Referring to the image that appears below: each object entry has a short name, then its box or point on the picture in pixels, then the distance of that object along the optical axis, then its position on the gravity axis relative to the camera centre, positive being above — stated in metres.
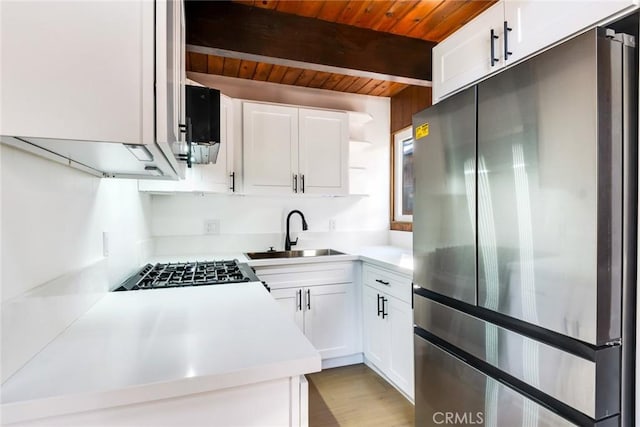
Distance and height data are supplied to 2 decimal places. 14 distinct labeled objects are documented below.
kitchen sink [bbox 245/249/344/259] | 2.70 -0.34
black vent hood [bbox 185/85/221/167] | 1.16 +0.37
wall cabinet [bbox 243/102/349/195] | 2.50 +0.52
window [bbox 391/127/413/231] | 3.02 +0.33
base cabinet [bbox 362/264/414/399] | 1.96 -0.75
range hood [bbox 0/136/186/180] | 0.70 +0.16
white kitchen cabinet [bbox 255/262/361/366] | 2.35 -0.66
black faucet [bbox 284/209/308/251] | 2.78 -0.20
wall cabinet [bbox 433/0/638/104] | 1.12 +0.77
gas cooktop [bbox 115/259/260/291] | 1.46 -0.31
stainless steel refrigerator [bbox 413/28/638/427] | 0.92 -0.09
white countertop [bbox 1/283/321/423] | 0.60 -0.32
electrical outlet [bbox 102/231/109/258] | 1.29 -0.12
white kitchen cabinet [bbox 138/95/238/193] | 2.18 +0.28
